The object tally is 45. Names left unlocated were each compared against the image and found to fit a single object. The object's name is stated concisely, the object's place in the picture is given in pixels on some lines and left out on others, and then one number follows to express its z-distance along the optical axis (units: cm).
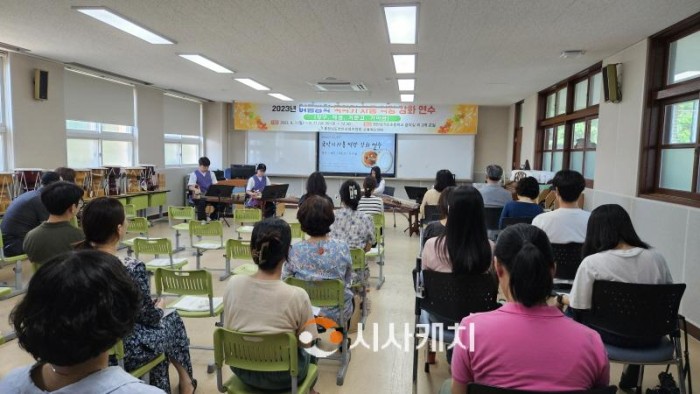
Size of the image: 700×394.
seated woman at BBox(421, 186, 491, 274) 226
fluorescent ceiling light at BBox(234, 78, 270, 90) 767
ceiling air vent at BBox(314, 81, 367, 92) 778
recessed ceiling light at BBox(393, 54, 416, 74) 568
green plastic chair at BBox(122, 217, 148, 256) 494
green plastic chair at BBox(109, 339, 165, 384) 194
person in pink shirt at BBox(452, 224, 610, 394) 119
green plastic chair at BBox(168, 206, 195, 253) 589
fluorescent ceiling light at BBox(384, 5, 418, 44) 382
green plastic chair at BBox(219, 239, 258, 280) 406
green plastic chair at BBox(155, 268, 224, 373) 276
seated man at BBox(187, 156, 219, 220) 818
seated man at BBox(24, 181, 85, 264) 290
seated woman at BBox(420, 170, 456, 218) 564
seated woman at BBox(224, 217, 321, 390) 187
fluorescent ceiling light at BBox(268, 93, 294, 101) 944
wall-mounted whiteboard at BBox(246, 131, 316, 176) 1134
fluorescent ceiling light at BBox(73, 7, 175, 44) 396
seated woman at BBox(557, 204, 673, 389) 212
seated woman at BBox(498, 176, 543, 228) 396
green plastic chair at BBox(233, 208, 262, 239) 591
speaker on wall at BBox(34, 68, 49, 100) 607
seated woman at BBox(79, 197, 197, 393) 206
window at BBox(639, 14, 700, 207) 390
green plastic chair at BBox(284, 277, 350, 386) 259
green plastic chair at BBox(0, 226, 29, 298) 408
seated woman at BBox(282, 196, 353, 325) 266
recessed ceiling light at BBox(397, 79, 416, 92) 738
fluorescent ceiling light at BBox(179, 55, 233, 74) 593
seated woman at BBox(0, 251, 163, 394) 77
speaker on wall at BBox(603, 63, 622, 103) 501
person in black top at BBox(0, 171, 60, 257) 418
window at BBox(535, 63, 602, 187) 618
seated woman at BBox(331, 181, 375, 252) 375
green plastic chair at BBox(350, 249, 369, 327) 343
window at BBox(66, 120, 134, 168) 716
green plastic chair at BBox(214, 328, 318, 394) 177
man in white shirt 301
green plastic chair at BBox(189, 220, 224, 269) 493
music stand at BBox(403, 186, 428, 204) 812
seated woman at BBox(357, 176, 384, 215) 570
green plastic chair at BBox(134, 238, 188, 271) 390
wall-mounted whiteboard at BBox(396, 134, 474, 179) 1076
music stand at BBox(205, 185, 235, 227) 792
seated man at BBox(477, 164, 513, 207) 509
